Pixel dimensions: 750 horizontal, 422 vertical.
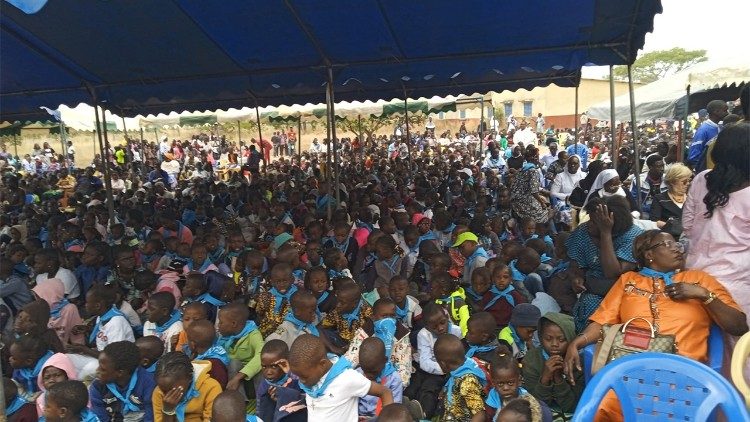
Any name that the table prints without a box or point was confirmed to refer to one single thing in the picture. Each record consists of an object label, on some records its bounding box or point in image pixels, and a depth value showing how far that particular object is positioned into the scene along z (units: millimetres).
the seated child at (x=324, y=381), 2443
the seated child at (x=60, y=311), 4078
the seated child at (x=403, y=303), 3652
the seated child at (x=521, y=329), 3139
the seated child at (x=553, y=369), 2723
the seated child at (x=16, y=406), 2725
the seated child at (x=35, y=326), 3369
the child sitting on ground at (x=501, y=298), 3738
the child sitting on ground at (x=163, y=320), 3646
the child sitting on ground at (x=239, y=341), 3312
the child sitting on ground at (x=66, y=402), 2475
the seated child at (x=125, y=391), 2855
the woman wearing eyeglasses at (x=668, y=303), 2334
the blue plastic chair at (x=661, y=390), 1801
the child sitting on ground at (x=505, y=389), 2443
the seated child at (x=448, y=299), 3850
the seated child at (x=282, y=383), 2693
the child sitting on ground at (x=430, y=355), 3299
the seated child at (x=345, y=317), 3512
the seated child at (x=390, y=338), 3295
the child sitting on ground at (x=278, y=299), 3896
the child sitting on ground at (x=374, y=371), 2727
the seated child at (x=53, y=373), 2904
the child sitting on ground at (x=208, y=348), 3129
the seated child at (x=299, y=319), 3443
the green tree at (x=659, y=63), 42500
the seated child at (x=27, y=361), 3029
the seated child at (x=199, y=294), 4090
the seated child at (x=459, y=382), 2592
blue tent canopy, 5301
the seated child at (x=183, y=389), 2627
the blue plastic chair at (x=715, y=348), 2471
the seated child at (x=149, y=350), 3141
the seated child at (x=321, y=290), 3881
